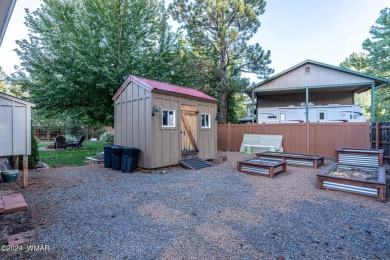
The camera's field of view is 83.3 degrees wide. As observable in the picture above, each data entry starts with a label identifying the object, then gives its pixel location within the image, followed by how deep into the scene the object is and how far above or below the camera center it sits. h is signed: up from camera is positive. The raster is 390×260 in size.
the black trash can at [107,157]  7.87 -0.92
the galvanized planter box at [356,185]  4.35 -1.16
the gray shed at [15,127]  4.67 +0.10
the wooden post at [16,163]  6.50 -0.96
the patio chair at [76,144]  14.32 -0.83
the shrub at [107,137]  19.77 -0.53
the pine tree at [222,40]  14.30 +6.38
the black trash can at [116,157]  7.47 -0.88
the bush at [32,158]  7.33 -0.90
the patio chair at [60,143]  14.01 -0.74
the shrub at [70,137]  19.58 -0.51
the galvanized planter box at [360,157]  6.32 -0.79
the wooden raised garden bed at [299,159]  7.71 -1.01
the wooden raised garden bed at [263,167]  6.33 -1.12
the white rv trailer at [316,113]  14.60 +1.25
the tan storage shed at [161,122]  7.16 +0.34
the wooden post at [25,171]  4.98 -0.91
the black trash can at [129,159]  7.15 -0.90
